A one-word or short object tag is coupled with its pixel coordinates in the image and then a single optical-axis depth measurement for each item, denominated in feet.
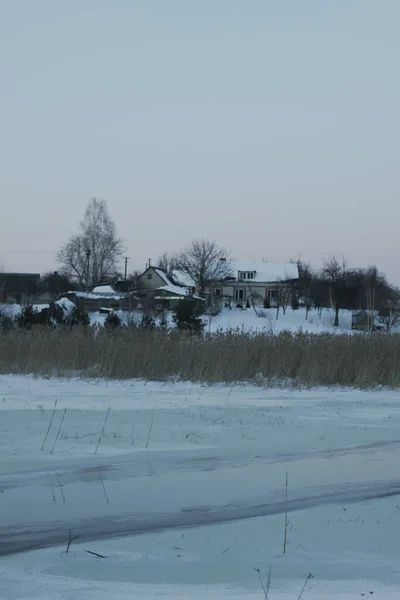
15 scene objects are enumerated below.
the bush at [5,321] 81.48
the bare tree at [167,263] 349.98
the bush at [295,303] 268.78
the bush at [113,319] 100.44
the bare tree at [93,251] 273.33
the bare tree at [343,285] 243.19
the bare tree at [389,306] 190.19
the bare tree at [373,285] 213.01
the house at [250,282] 304.97
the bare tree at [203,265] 291.17
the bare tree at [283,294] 273.93
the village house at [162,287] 250.21
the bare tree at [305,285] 275.80
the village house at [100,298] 220.23
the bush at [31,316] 98.18
